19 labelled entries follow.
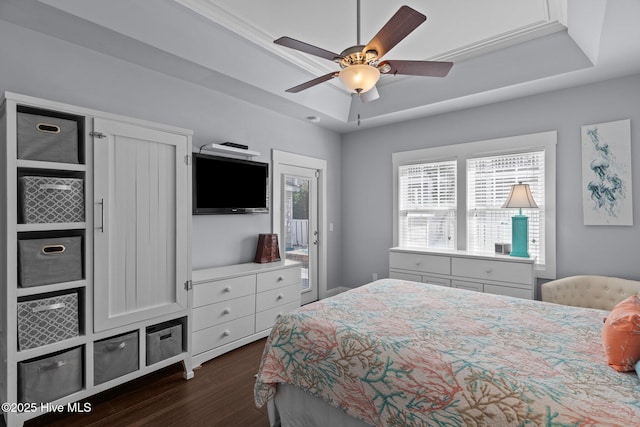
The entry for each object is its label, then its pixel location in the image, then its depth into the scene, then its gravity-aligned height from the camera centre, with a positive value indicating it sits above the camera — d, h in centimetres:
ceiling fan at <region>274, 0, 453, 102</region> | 172 +95
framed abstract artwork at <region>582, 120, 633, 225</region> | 300 +40
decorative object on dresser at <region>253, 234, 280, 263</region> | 368 -38
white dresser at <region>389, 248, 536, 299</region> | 323 -61
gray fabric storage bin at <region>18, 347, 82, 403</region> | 192 -99
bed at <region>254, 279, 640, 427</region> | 120 -66
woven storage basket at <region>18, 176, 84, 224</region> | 193 +11
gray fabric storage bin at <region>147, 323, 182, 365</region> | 247 -98
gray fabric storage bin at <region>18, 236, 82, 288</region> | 192 -27
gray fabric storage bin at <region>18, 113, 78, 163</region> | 193 +48
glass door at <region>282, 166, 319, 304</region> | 428 -9
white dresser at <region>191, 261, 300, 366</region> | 283 -85
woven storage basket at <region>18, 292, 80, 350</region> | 191 -64
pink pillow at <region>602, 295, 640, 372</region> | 132 -52
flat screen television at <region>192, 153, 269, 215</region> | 320 +33
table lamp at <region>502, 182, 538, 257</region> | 324 -4
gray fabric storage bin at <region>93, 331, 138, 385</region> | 220 -99
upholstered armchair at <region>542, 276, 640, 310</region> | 286 -70
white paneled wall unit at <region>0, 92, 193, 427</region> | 191 -23
